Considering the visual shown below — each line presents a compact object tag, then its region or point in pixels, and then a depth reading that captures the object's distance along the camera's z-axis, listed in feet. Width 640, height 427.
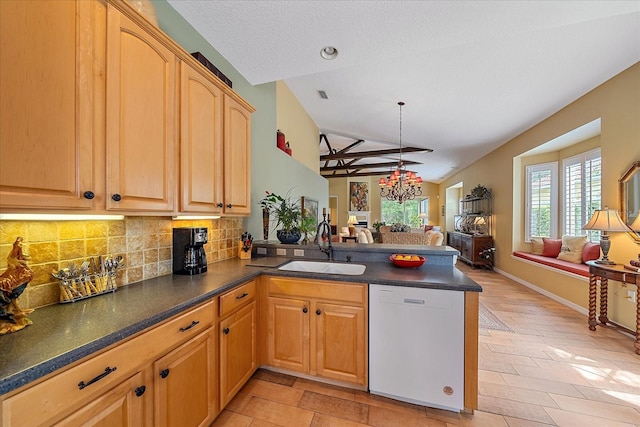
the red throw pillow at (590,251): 11.90
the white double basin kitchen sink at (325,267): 7.10
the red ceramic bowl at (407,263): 6.55
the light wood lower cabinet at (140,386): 2.43
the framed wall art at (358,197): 36.14
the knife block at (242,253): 8.02
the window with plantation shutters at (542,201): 14.99
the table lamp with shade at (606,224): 8.46
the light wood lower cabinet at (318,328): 5.77
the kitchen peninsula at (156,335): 2.47
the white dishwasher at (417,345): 5.19
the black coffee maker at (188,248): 5.79
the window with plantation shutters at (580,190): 12.28
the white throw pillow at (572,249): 12.69
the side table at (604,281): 7.61
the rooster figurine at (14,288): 2.99
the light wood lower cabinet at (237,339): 5.07
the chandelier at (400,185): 17.22
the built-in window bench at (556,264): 11.08
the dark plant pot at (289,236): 8.45
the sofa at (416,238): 15.89
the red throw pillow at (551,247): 14.19
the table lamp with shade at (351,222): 30.10
